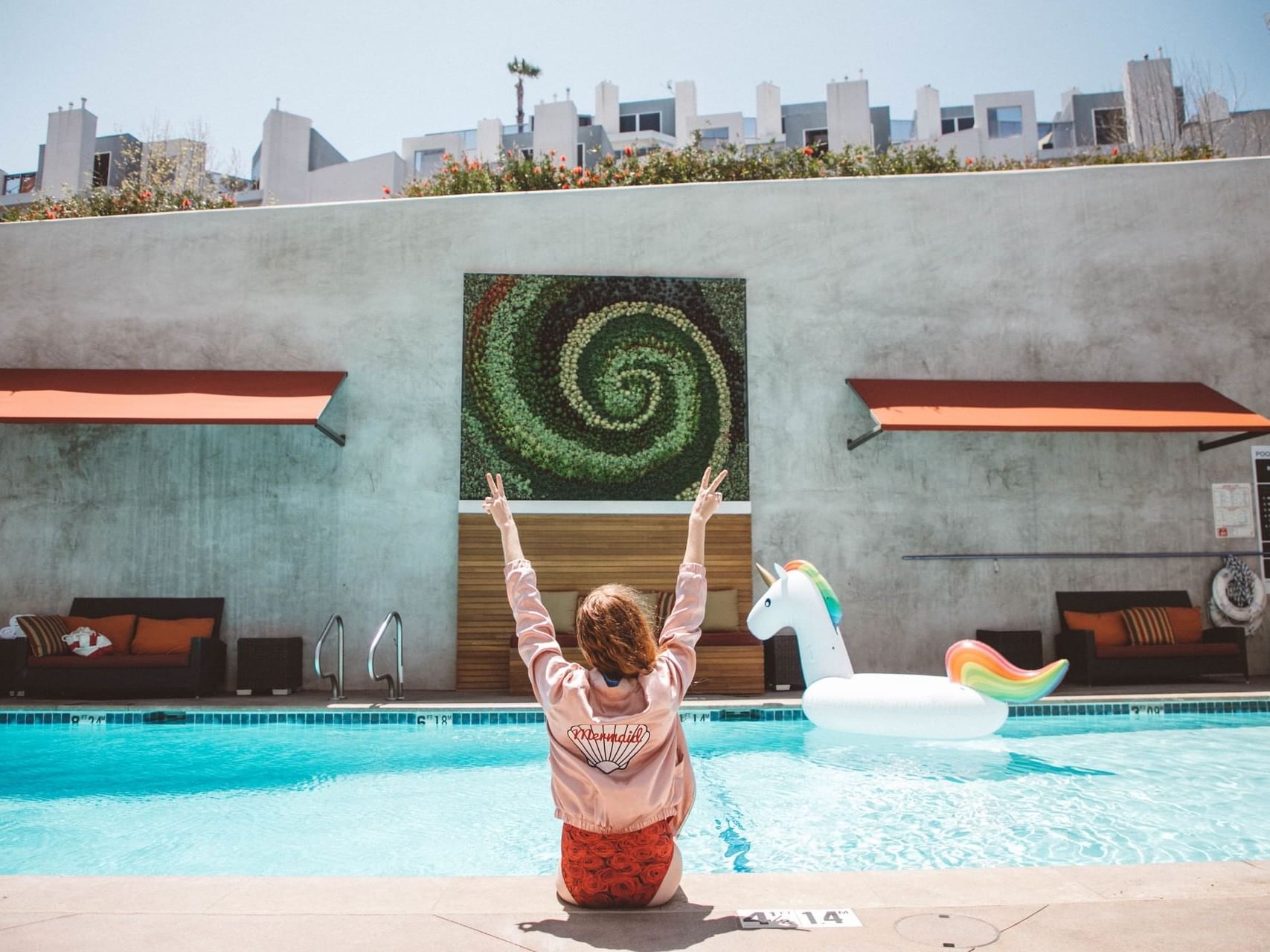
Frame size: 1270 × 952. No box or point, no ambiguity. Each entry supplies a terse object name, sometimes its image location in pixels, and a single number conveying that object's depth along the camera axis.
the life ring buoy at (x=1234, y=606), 8.77
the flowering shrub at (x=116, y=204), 10.32
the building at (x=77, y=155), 28.53
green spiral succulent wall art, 8.61
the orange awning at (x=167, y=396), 7.46
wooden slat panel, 8.37
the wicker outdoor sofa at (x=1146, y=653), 8.07
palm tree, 32.66
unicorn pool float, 5.34
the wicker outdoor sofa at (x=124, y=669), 7.36
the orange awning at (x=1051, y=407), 7.92
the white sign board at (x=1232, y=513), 8.96
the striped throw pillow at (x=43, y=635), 7.45
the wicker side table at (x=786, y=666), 7.96
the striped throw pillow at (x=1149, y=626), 8.31
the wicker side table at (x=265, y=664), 7.77
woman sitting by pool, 2.14
